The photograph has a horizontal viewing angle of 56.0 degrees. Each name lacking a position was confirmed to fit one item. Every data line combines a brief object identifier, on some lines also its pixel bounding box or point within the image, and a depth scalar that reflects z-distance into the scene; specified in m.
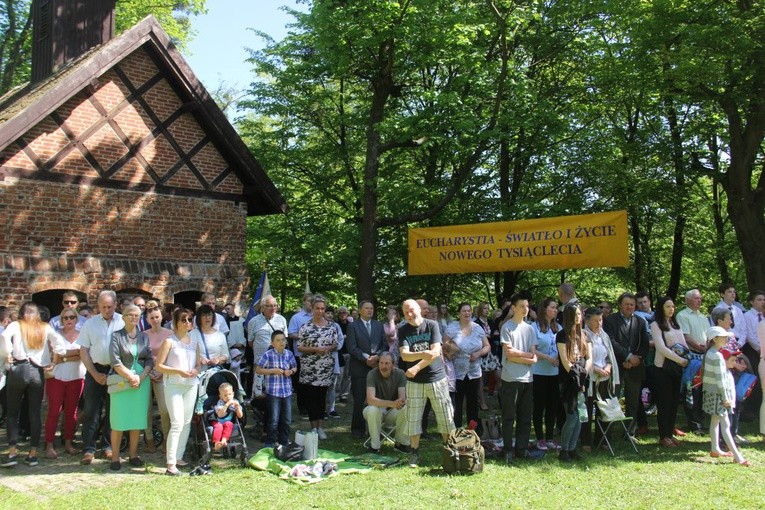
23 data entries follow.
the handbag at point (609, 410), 8.14
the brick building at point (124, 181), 12.40
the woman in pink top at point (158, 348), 7.91
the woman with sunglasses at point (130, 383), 7.50
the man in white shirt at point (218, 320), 9.15
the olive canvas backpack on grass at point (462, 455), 7.18
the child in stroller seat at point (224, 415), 7.92
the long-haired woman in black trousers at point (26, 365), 7.75
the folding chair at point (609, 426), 8.15
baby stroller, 7.79
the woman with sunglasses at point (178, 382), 7.48
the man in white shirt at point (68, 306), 8.71
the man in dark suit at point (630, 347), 8.95
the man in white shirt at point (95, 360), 7.72
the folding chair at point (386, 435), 8.64
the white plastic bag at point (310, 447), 7.77
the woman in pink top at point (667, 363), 8.70
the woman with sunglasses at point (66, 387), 8.09
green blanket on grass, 7.24
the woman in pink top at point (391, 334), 9.73
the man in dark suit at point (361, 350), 9.59
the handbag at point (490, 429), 8.93
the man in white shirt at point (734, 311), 9.70
